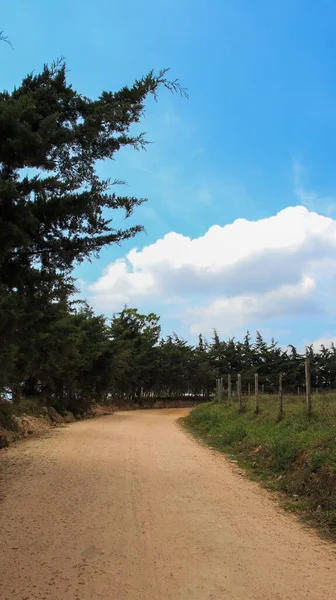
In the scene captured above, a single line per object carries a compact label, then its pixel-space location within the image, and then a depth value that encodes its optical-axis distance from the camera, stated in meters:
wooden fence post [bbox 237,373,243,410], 15.64
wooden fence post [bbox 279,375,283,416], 11.16
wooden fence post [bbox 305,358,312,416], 9.63
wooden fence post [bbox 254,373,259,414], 13.55
